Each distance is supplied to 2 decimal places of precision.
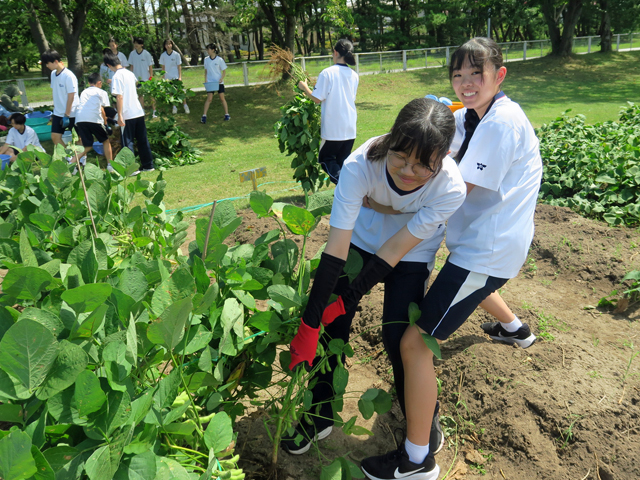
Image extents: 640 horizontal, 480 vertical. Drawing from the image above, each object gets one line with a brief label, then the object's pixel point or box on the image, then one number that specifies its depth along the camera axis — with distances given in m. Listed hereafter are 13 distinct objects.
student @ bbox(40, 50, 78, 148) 7.06
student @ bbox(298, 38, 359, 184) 4.91
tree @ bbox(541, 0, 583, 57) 19.91
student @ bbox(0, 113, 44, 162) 6.66
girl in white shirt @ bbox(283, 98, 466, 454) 1.55
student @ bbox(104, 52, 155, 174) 6.92
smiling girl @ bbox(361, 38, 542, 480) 1.75
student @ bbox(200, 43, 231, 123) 10.88
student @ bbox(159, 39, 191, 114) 10.44
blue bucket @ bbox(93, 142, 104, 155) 8.18
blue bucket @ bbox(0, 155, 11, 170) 6.00
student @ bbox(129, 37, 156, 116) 10.70
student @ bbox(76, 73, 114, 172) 6.91
